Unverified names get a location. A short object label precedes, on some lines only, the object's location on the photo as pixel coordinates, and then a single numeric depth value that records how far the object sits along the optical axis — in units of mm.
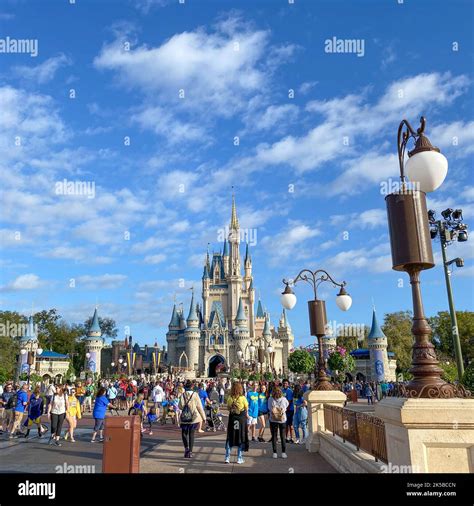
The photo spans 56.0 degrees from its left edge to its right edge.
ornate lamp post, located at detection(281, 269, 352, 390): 12227
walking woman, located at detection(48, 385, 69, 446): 12547
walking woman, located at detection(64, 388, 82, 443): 12852
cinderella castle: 91562
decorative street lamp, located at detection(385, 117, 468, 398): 4641
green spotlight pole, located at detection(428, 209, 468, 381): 18078
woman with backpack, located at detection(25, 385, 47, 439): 14016
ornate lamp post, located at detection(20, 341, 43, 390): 27556
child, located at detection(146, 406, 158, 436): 15164
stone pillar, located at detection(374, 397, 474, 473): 4148
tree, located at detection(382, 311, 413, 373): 71000
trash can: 6578
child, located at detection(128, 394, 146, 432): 15227
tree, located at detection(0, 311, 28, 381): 54375
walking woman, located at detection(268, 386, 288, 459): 9930
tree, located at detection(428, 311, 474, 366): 61181
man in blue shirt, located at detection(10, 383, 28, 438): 13656
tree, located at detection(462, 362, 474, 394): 13000
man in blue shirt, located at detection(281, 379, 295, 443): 13234
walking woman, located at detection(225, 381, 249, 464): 9112
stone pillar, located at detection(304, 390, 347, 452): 11328
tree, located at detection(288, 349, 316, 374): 66000
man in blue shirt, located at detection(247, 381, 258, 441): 13500
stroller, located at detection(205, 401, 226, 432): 16734
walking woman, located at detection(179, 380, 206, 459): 10055
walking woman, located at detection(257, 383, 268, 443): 13837
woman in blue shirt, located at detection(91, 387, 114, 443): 12531
